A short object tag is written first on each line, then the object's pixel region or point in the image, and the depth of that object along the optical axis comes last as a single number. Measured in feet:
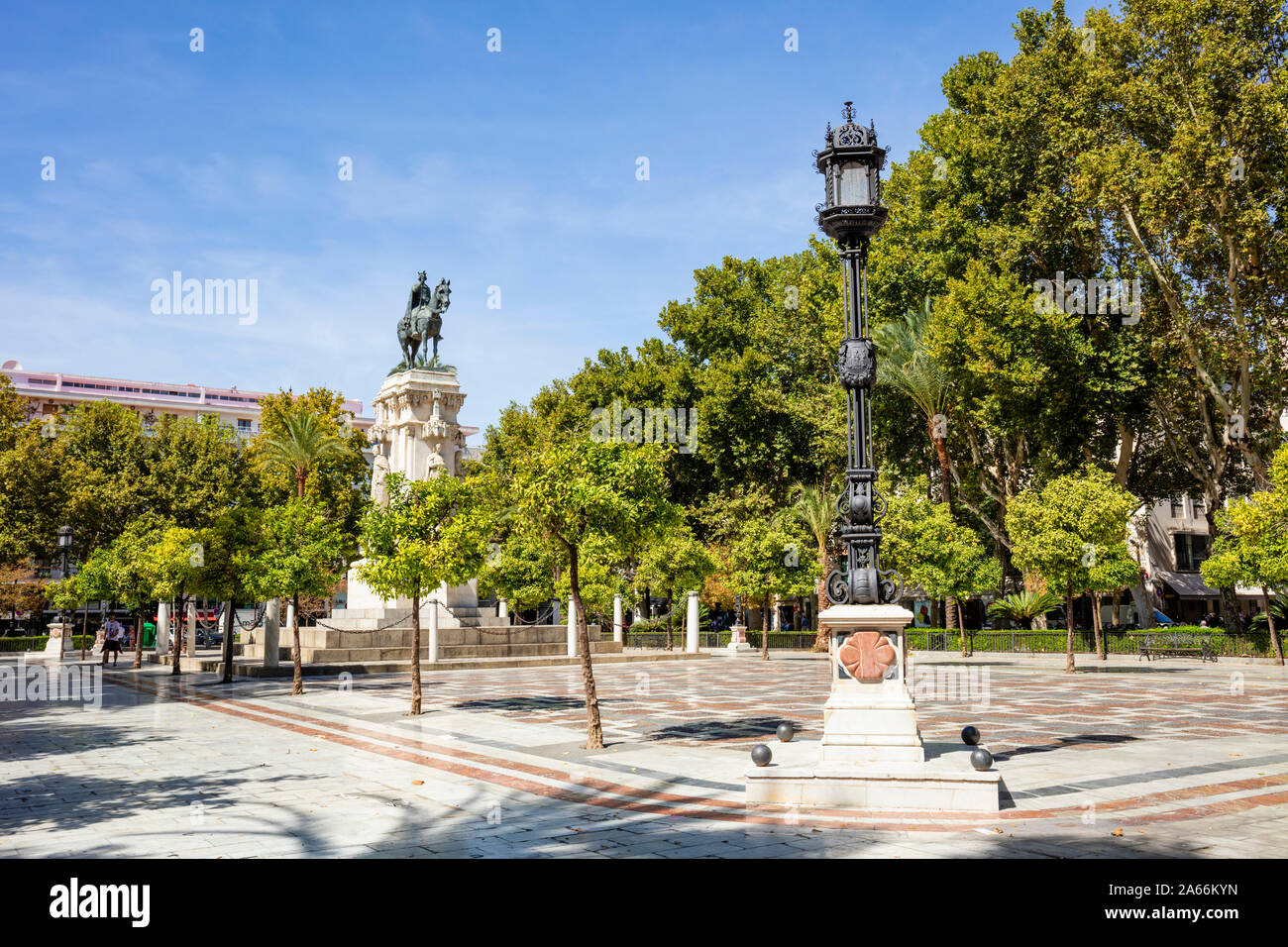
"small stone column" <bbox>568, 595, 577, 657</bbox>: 111.75
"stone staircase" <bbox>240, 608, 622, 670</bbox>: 101.40
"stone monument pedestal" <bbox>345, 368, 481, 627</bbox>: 116.98
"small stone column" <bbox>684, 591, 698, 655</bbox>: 131.13
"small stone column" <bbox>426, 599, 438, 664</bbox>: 97.96
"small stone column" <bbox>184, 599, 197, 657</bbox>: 111.16
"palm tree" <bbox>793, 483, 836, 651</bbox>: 131.34
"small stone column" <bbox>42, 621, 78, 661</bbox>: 122.62
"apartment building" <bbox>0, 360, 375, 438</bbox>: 329.72
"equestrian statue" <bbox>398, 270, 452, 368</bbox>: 122.42
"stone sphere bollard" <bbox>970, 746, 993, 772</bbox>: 26.99
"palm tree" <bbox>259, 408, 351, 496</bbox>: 119.03
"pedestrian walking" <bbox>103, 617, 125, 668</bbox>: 106.71
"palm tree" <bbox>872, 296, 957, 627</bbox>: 120.98
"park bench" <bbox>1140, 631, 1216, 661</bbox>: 107.45
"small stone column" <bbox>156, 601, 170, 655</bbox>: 116.47
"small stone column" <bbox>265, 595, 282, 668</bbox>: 87.10
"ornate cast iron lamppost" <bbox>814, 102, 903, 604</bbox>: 30.25
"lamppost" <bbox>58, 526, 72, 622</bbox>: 101.09
